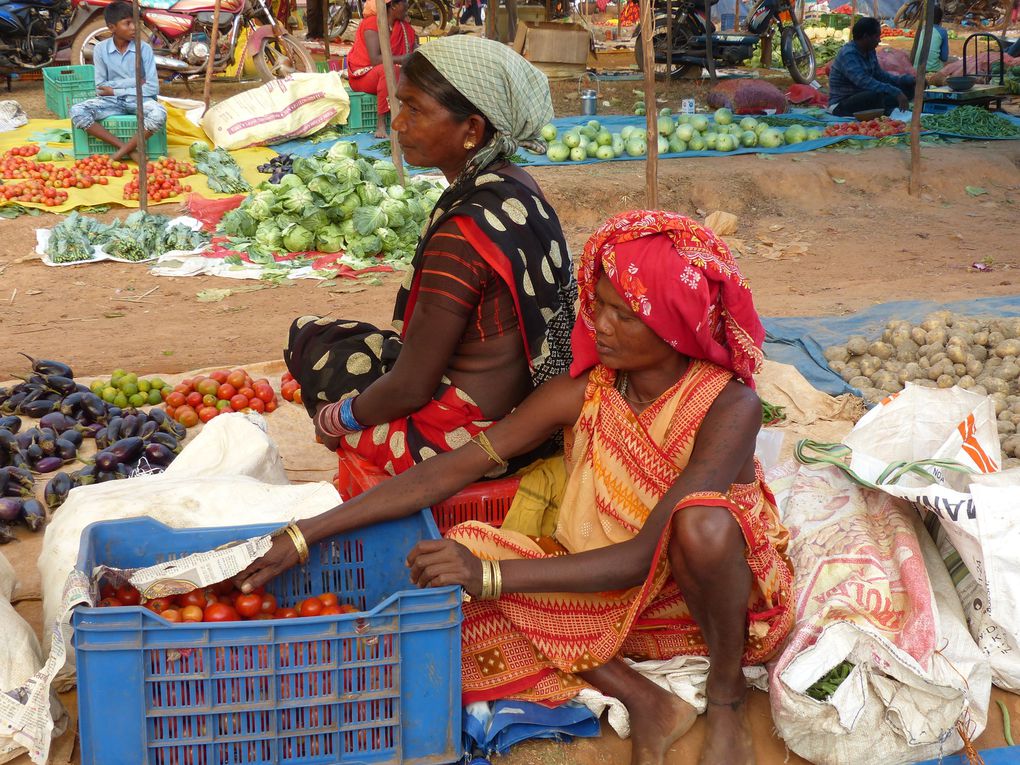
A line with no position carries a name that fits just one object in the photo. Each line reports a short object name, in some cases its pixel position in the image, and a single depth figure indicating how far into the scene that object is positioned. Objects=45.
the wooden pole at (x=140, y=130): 6.81
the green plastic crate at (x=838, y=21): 21.52
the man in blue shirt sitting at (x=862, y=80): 10.23
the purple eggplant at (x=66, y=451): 3.47
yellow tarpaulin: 7.59
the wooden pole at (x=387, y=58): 6.59
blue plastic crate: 1.86
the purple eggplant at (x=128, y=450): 3.31
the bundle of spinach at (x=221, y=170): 8.04
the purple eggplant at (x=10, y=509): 2.98
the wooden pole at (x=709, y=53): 12.18
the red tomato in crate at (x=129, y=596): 2.15
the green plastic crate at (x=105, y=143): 8.45
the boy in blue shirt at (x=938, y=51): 13.96
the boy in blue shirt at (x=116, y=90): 8.34
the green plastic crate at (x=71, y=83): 9.61
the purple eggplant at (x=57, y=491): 3.18
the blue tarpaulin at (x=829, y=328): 4.49
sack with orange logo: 2.25
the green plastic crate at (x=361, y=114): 9.63
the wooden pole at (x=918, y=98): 7.91
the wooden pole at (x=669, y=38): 11.55
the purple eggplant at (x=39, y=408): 3.74
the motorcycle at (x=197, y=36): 10.73
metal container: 10.40
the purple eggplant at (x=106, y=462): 3.26
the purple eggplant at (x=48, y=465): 3.39
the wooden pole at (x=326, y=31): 12.69
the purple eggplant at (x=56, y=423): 3.60
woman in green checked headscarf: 2.46
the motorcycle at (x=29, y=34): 11.41
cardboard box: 11.81
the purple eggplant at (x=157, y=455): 3.37
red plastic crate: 2.58
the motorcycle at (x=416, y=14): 16.58
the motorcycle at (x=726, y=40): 12.81
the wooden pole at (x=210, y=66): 9.15
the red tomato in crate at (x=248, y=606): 2.16
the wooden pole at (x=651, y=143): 5.25
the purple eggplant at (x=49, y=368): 3.89
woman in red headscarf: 2.11
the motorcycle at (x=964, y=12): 19.70
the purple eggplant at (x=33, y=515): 3.01
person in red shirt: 9.49
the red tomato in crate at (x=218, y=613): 2.09
